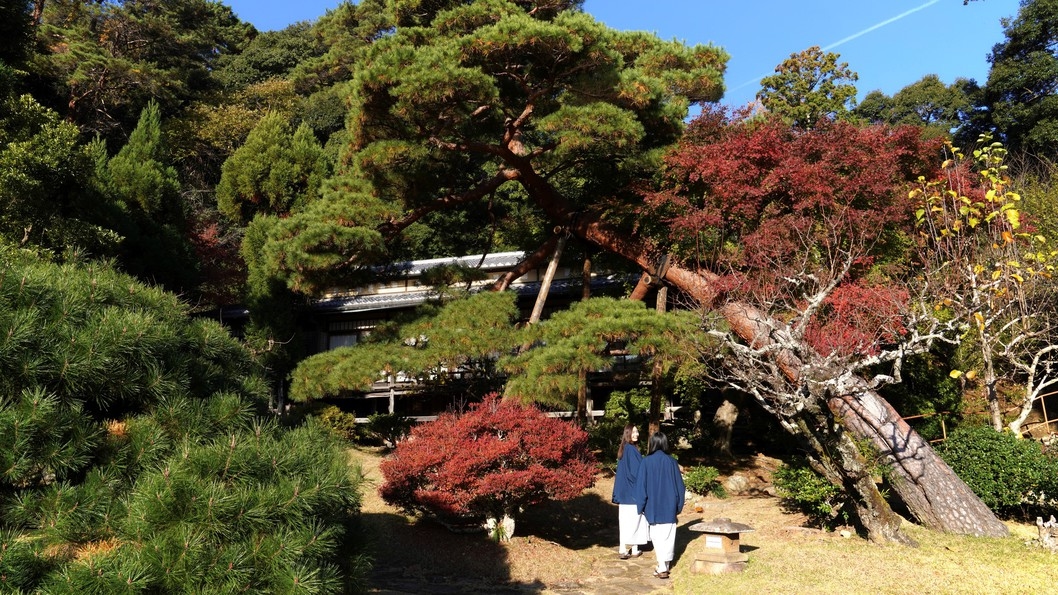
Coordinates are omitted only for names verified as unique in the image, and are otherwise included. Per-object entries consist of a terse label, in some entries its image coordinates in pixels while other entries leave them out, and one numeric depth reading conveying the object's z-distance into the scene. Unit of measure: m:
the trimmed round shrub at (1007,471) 8.04
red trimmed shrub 7.29
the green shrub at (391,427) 13.42
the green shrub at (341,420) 13.86
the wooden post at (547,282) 11.30
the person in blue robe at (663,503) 6.71
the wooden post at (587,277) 11.95
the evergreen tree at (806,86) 21.53
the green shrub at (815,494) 8.05
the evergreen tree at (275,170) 17.41
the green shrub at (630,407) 13.34
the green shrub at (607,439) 12.39
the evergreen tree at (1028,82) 23.02
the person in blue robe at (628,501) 7.21
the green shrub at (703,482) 10.77
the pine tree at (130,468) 2.91
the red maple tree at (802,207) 9.37
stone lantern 6.56
